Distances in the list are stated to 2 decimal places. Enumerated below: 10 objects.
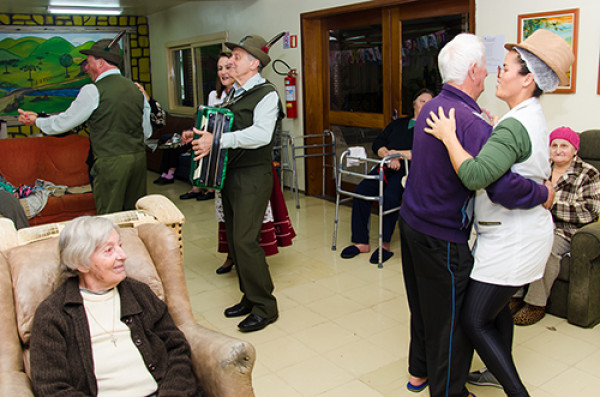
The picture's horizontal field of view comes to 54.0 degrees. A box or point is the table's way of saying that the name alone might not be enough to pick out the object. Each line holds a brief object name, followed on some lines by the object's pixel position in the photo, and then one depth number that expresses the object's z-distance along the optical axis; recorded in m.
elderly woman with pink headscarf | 3.35
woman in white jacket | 2.04
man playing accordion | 3.20
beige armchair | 1.85
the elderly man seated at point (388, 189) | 4.52
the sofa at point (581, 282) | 3.19
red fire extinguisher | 6.73
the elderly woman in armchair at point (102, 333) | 1.79
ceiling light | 8.44
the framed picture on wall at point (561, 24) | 4.00
